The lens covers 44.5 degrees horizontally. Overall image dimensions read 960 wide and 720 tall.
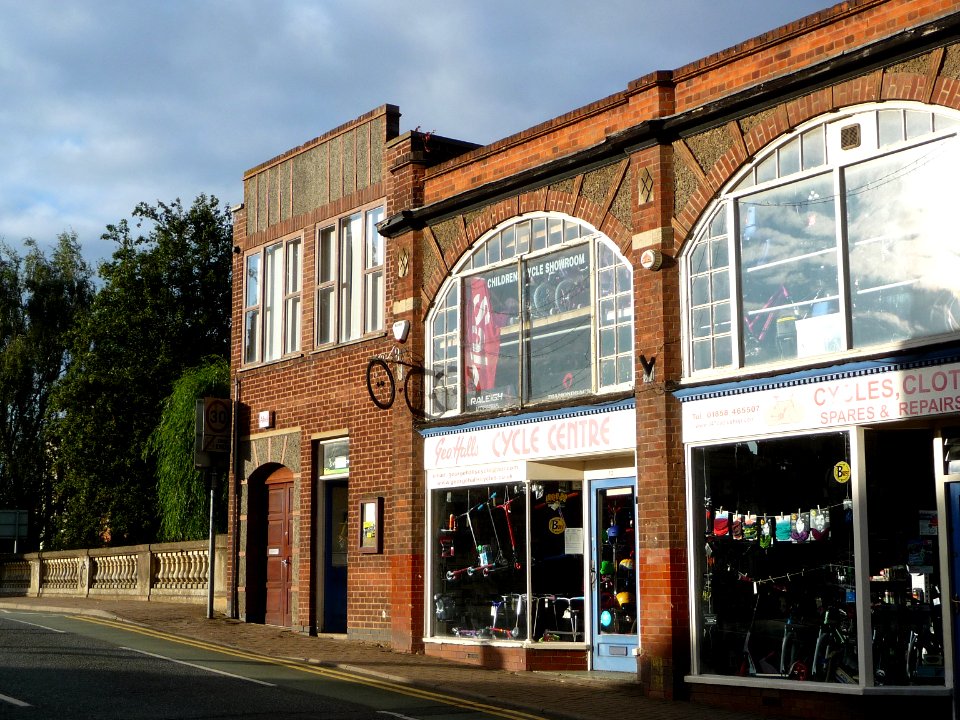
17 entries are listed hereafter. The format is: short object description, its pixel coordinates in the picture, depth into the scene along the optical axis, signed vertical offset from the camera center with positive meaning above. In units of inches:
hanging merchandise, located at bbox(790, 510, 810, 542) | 476.4 -9.4
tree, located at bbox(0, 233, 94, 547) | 1619.1 +199.8
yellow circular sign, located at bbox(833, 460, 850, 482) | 463.8 +12.4
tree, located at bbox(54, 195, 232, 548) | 1401.3 +181.6
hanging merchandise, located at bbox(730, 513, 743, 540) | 500.7 -10.0
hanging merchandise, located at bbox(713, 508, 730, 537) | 506.6 -8.4
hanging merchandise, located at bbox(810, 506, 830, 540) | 469.1 -8.5
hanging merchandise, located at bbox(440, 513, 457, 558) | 642.8 -18.3
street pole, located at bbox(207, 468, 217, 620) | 793.9 -38.0
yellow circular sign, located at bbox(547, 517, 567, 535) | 597.7 -10.3
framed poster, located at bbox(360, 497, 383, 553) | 690.8 -11.3
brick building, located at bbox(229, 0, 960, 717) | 448.5 +56.2
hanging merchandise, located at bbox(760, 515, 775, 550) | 489.4 -11.6
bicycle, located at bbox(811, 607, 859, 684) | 453.4 -57.2
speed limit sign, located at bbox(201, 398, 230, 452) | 826.2 +57.8
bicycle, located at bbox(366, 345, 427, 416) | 669.9 +74.2
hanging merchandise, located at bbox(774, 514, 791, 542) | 483.8 -10.2
